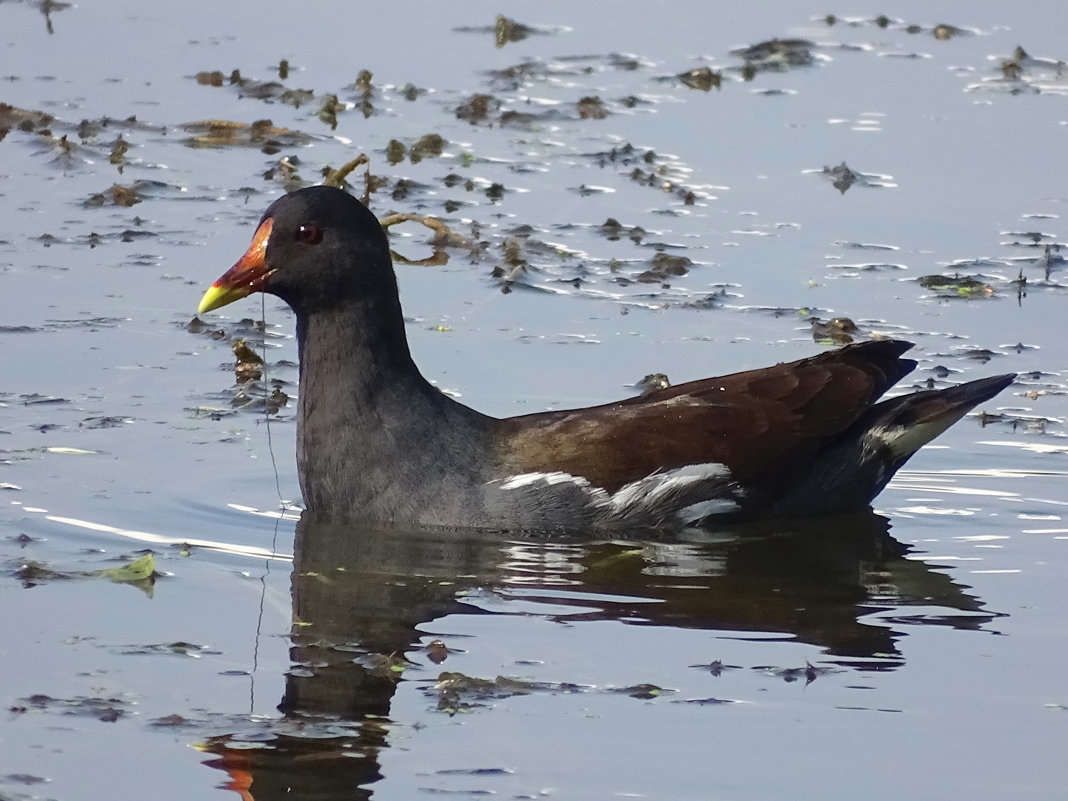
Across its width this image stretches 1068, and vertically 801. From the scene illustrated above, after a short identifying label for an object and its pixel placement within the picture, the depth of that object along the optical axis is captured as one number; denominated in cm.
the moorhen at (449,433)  1488
